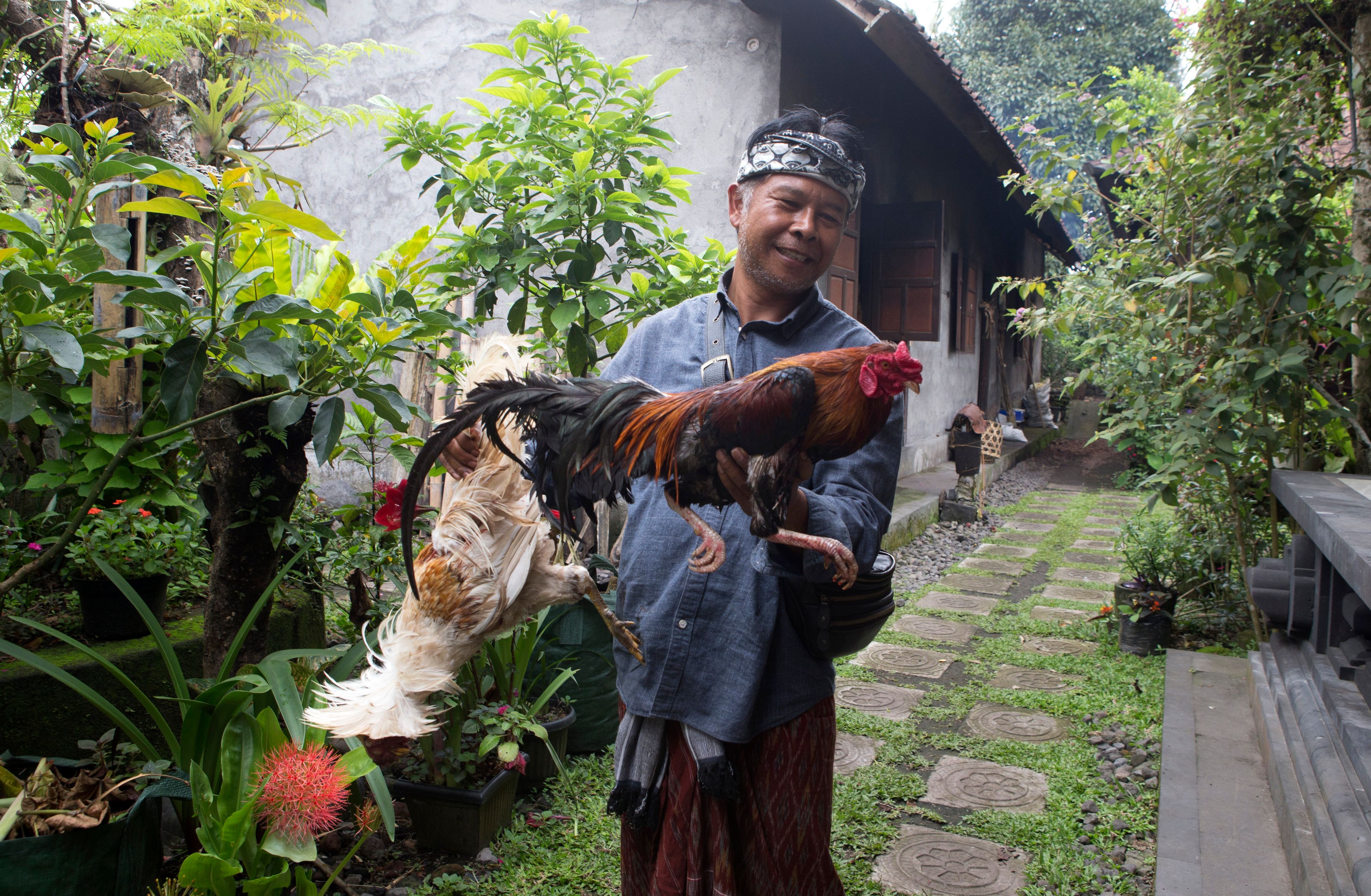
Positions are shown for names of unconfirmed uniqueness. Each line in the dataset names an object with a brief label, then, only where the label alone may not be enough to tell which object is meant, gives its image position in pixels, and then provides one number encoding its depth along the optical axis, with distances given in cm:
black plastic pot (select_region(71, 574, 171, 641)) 296
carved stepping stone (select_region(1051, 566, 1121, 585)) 659
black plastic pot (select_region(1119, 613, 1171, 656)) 485
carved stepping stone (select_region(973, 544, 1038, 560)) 747
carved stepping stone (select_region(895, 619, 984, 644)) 519
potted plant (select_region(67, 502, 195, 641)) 295
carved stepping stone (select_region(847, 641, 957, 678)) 464
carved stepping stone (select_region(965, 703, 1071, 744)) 383
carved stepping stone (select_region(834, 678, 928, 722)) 408
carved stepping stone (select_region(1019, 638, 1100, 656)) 495
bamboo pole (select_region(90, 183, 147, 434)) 229
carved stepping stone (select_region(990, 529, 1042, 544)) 815
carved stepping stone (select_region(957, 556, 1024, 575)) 690
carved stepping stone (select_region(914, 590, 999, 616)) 578
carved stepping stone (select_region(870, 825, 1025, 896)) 267
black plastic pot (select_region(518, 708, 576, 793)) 319
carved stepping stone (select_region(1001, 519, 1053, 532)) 874
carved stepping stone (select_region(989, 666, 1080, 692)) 442
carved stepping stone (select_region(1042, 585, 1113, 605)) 608
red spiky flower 188
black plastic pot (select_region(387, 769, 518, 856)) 276
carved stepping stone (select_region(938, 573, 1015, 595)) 630
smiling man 159
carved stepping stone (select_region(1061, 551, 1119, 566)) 721
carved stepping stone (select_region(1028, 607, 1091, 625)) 559
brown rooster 128
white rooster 173
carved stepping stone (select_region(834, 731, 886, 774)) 350
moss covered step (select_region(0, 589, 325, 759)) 266
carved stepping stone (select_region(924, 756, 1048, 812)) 321
